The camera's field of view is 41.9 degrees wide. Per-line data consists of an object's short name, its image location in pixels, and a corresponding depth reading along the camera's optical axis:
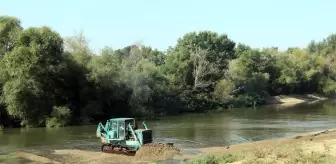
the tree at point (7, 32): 43.97
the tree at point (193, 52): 68.50
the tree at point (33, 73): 40.28
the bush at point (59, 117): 41.59
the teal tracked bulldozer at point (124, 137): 24.95
